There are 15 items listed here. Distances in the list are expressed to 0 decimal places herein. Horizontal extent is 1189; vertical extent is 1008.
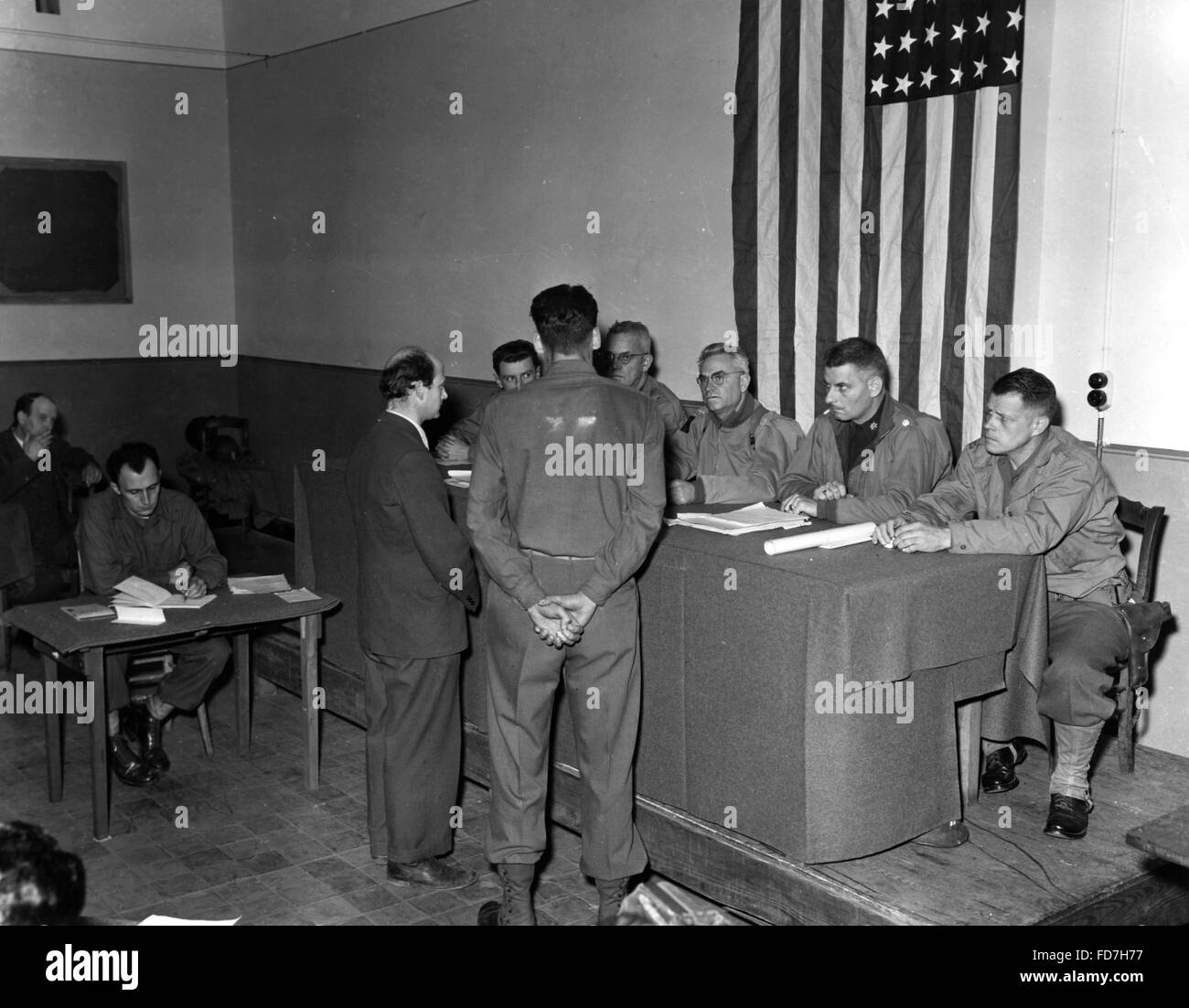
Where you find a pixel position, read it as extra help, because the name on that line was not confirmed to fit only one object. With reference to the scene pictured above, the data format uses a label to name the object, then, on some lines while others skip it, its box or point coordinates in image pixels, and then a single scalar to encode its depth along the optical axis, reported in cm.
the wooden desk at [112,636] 453
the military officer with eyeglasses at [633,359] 594
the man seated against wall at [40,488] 679
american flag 546
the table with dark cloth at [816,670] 361
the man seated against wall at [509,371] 596
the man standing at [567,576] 364
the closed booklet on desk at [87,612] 476
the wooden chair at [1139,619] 452
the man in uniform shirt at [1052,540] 405
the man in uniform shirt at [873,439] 484
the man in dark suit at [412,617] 408
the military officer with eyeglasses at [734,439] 529
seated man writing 518
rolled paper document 390
